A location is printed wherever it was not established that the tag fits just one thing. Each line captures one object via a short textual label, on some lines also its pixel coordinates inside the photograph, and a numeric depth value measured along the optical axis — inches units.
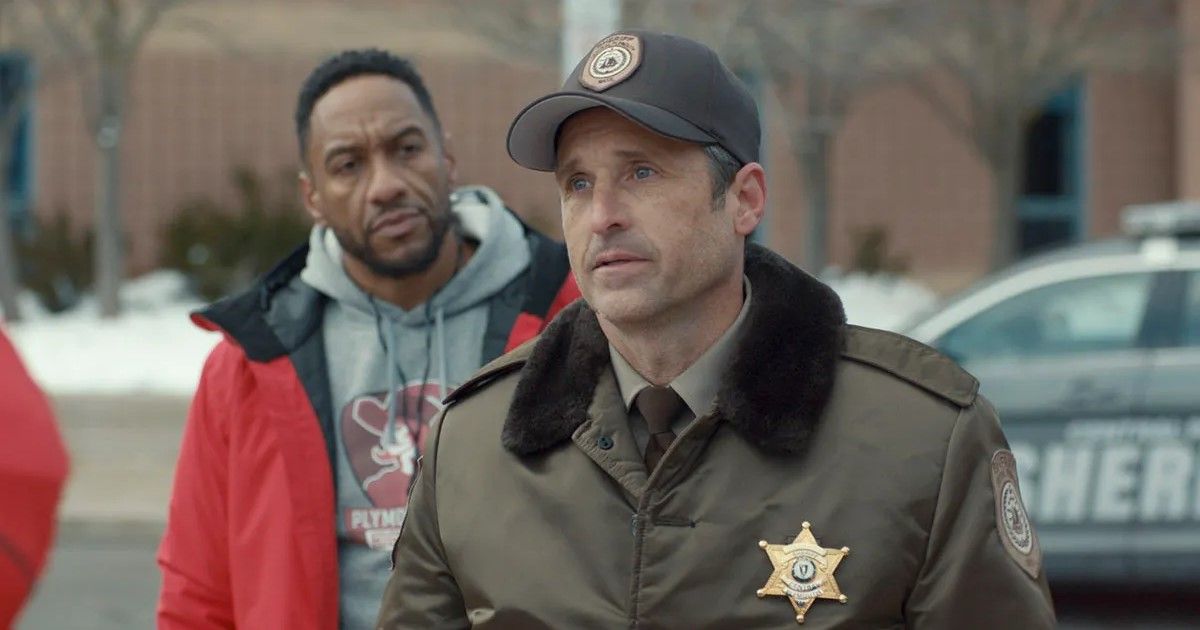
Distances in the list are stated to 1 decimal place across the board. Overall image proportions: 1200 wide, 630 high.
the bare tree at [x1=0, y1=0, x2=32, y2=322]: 674.8
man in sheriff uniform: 90.6
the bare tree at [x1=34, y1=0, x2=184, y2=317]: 657.0
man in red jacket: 127.5
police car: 307.0
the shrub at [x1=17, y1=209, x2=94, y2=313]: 748.6
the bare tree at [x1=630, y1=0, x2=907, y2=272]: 577.3
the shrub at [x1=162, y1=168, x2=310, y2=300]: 762.8
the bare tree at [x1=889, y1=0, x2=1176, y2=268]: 632.4
